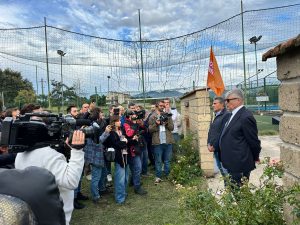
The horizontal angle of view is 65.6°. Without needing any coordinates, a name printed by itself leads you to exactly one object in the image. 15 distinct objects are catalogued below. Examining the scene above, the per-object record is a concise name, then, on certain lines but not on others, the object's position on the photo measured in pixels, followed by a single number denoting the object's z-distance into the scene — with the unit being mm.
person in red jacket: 4128
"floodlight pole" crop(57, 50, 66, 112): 6749
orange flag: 4369
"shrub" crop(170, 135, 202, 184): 4625
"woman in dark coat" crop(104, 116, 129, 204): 3922
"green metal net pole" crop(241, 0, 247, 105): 6558
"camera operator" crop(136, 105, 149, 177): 4890
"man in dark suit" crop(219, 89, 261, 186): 2650
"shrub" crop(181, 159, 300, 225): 1498
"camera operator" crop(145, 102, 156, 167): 5191
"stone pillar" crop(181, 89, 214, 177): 4736
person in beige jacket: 4712
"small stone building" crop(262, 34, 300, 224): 1527
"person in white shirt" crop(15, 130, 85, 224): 1425
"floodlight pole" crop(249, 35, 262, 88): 6998
